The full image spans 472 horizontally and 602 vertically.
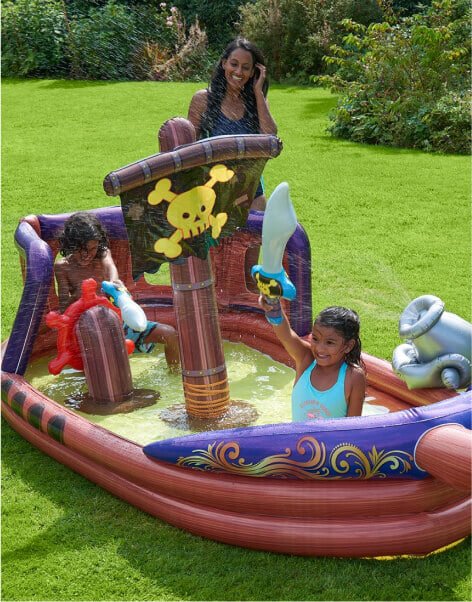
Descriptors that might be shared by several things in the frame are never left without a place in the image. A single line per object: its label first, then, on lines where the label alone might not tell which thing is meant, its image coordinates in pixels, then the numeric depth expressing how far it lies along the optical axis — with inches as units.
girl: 131.3
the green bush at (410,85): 343.9
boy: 174.9
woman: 177.0
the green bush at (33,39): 342.9
